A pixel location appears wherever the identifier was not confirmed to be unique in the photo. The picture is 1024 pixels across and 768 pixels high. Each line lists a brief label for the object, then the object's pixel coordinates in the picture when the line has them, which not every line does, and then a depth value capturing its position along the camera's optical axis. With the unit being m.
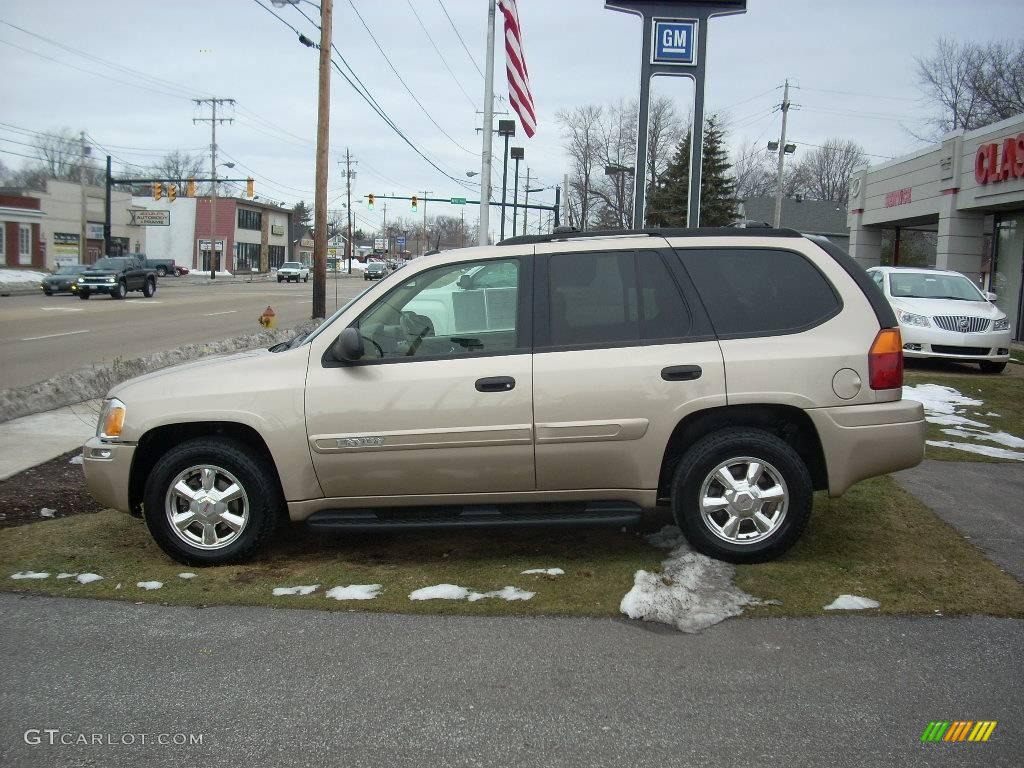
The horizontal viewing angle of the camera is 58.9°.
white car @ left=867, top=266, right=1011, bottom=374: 13.68
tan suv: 4.93
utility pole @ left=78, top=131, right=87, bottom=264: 63.00
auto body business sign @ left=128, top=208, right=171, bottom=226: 82.56
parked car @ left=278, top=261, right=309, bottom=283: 67.21
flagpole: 20.80
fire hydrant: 16.56
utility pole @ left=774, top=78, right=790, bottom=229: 45.33
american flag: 17.20
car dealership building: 20.27
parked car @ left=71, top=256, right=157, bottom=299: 36.12
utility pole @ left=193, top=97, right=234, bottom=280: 69.69
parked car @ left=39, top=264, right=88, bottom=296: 38.69
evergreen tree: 50.47
